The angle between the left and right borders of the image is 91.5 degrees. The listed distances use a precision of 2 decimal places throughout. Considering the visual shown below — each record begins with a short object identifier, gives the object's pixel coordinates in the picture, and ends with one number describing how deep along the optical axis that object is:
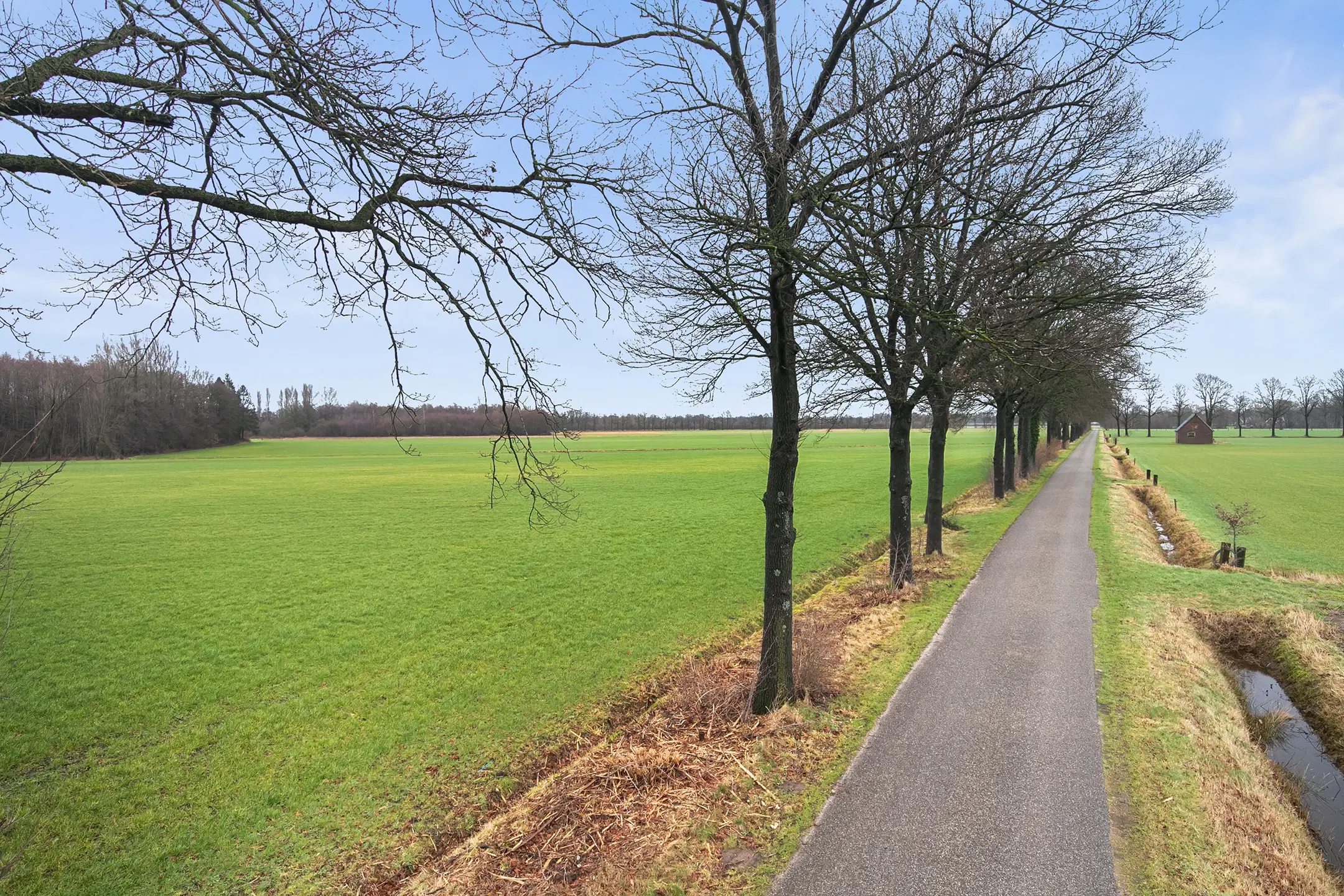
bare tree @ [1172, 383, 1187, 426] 131.25
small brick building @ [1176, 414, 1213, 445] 94.38
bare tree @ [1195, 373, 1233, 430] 121.50
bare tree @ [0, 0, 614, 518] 3.71
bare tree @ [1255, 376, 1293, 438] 121.50
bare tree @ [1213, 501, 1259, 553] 16.58
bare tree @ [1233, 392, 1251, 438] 133.25
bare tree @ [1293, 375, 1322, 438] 123.94
